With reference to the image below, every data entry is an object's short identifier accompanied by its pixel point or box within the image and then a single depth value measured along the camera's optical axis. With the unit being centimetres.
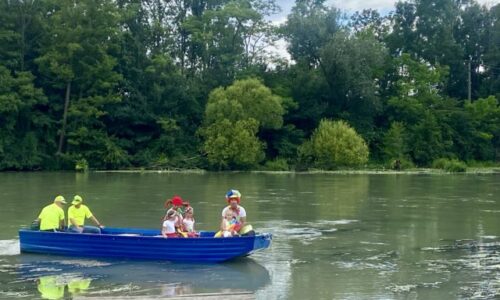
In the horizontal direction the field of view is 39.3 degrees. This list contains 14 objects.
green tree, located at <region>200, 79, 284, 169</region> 5606
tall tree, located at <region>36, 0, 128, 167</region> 5766
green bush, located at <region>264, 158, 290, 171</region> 5809
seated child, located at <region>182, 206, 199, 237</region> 1698
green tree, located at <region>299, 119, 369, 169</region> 5594
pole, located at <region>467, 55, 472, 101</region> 7138
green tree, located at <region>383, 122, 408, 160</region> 6172
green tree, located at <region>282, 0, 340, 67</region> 6419
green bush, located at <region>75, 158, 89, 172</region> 5625
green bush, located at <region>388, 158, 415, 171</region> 5928
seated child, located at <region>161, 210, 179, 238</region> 1648
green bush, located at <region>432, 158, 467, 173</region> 5566
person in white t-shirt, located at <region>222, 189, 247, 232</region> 1664
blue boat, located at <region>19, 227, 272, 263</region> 1611
